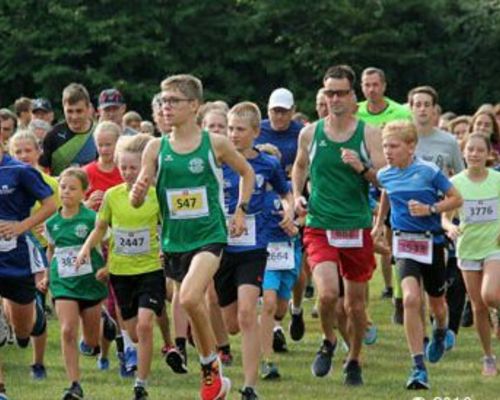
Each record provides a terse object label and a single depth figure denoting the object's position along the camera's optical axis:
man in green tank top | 21.12
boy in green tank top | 18.77
